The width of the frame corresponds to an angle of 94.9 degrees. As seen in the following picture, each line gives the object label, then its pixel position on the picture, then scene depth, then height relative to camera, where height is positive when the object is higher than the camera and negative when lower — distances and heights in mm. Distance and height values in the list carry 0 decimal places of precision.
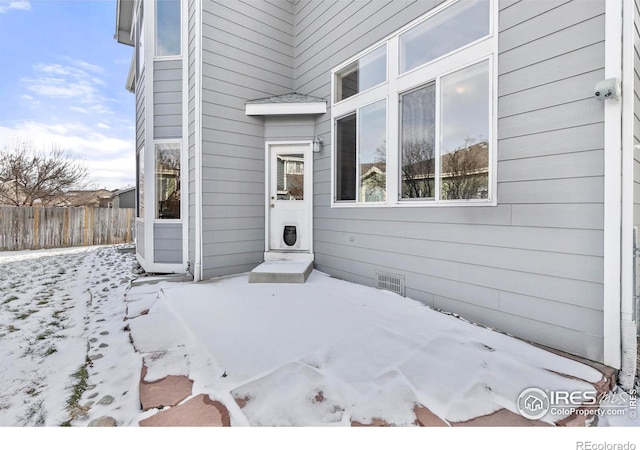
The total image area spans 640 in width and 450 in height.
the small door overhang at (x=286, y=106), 4551 +1791
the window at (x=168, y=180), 4941 +692
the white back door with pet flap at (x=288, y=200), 4926 +357
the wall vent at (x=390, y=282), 3508 -753
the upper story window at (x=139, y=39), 5412 +3594
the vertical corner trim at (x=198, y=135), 4281 +1254
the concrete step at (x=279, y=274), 4051 -736
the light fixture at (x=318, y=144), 4637 +1228
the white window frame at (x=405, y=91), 2617 +1533
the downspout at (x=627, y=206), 1938 +103
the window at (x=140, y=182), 5613 +769
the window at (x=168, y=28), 4902 +3251
